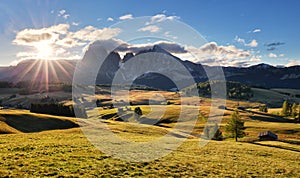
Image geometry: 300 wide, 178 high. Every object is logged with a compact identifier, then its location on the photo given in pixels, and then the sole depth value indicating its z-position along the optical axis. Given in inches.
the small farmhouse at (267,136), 3123.3
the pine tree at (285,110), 6318.9
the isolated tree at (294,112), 5814.0
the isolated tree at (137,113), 5556.1
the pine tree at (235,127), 3105.3
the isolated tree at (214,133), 3139.8
